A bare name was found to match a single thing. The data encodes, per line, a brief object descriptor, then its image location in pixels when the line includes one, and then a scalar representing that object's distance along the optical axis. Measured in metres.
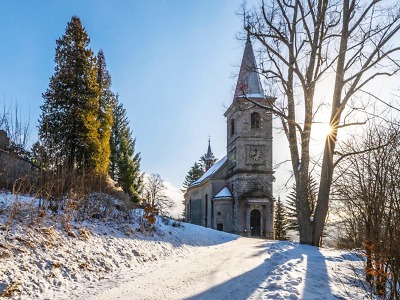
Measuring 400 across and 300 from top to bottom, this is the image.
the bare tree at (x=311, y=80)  12.07
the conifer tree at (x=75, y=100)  19.48
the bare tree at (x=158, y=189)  50.19
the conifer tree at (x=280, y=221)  40.31
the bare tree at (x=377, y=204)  4.13
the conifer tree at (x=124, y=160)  34.03
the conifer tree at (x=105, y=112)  21.55
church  29.69
